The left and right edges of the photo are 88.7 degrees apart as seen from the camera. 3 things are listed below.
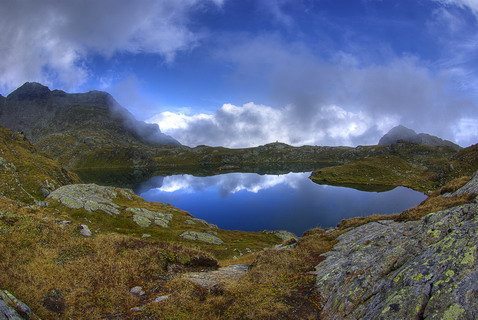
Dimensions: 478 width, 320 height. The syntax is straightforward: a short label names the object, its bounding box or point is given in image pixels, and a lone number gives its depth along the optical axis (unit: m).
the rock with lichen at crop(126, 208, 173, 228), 58.03
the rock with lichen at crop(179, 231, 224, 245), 54.72
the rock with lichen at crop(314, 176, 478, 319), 8.27
